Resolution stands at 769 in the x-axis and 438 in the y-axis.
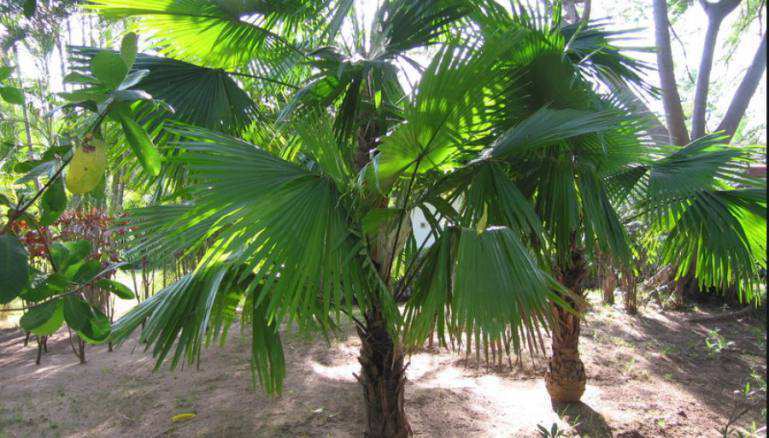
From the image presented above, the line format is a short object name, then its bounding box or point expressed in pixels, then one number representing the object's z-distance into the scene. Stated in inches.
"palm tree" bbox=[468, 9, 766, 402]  106.1
